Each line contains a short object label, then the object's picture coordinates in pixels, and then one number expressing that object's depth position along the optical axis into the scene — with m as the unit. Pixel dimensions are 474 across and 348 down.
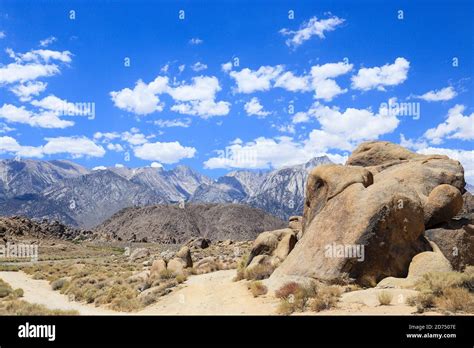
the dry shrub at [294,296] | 15.73
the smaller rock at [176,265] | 29.58
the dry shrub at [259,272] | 23.56
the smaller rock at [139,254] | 66.51
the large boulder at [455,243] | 20.53
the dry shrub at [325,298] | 15.42
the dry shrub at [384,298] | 14.79
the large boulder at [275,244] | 25.93
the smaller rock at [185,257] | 32.69
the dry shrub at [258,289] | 19.06
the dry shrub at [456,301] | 13.65
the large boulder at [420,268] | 17.48
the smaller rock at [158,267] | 29.69
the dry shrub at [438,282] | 14.98
